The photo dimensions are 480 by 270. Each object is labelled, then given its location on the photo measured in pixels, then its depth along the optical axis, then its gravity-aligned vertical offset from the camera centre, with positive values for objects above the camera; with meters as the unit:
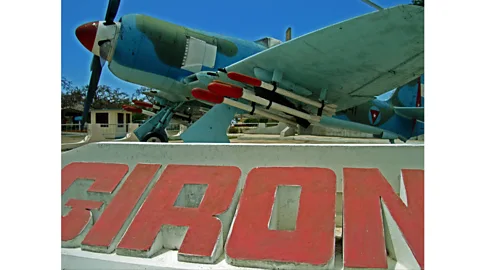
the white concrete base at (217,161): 1.66 -0.21
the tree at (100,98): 26.43 +3.30
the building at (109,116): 18.19 +0.87
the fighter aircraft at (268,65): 3.51 +0.98
